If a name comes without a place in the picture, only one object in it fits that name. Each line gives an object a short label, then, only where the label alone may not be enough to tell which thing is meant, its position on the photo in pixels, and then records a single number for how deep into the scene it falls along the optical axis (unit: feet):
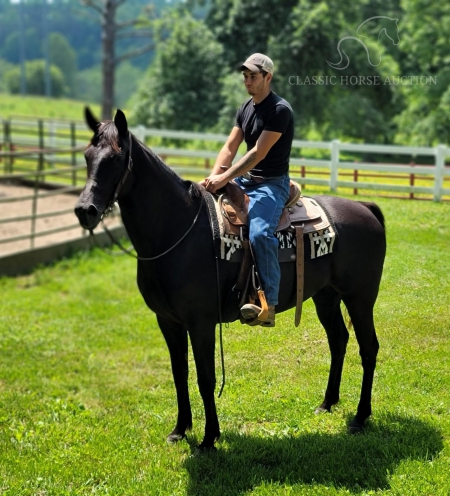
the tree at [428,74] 42.63
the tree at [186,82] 62.54
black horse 14.44
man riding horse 15.26
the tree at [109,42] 72.38
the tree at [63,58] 341.00
